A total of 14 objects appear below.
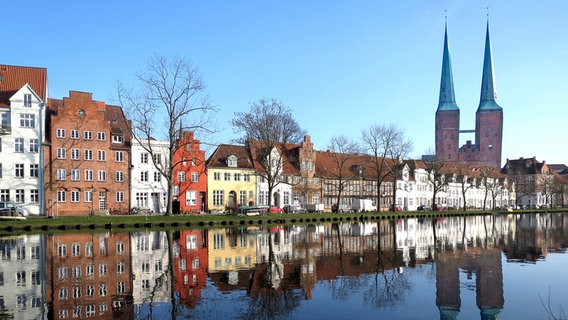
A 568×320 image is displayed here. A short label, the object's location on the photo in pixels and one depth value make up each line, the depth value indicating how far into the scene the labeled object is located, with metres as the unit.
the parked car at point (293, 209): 68.00
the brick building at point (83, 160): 53.94
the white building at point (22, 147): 51.91
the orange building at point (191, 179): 63.16
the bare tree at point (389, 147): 75.88
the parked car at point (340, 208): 71.41
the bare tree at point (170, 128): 48.44
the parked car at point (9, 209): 44.69
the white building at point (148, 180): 60.00
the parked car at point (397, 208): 77.04
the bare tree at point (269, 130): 56.50
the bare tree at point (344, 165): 77.31
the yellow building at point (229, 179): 67.00
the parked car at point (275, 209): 62.53
